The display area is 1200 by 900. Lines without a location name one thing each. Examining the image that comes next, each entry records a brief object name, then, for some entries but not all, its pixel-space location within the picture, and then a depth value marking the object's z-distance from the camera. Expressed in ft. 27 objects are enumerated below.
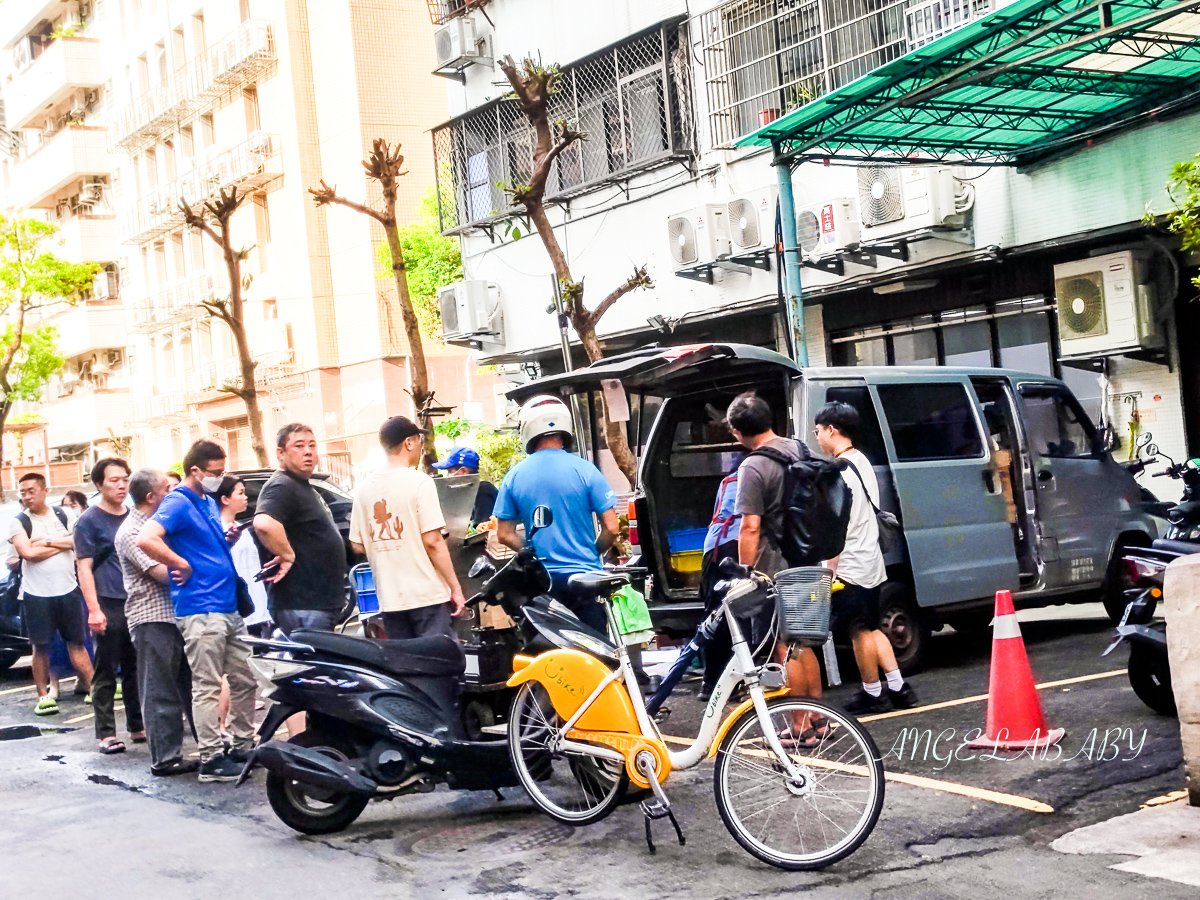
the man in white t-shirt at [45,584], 35.81
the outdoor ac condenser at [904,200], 45.98
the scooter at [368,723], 19.08
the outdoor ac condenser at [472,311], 68.95
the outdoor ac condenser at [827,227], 49.65
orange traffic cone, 21.07
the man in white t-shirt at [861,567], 23.86
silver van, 27.89
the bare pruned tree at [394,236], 52.31
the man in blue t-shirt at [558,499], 21.24
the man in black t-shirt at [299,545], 23.73
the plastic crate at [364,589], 27.37
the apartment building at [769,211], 43.32
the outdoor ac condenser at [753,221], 52.95
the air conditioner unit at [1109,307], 41.96
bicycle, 16.31
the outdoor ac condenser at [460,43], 68.23
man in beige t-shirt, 22.07
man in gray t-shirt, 20.83
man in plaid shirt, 25.40
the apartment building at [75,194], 145.89
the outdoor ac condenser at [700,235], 54.29
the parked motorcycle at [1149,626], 21.43
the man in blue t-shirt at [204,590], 24.64
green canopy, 31.50
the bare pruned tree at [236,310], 68.03
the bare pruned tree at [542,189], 43.91
